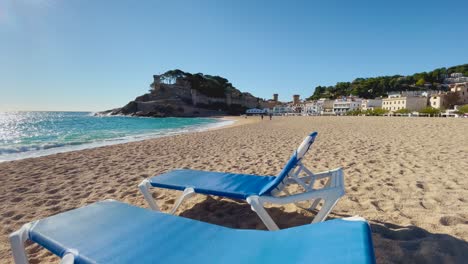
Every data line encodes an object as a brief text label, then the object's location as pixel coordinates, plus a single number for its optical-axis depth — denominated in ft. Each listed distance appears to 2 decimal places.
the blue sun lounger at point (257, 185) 6.84
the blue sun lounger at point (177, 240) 3.76
